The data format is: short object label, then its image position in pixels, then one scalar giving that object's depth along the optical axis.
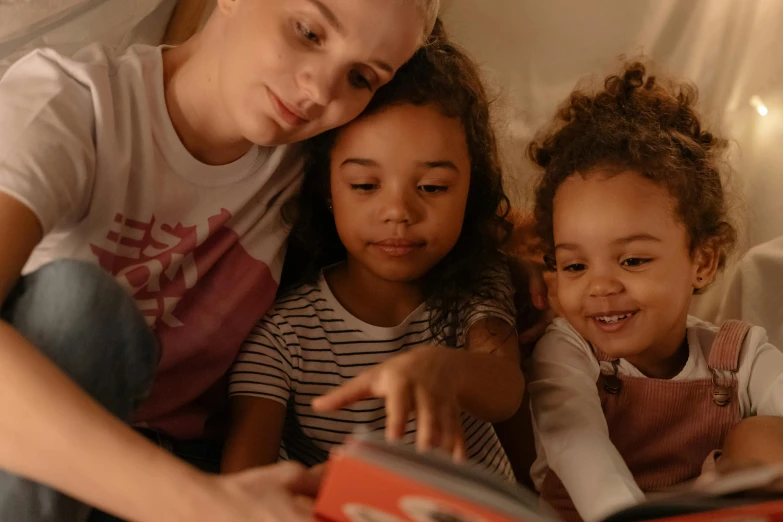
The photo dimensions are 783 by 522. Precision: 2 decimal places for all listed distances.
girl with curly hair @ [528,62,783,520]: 0.90
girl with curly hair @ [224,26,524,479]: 0.90
